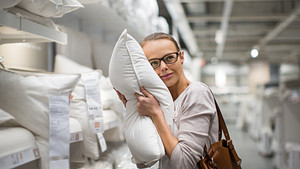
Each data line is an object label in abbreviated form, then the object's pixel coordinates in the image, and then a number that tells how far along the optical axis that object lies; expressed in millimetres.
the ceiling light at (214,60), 15478
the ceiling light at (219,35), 8980
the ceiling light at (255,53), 7328
